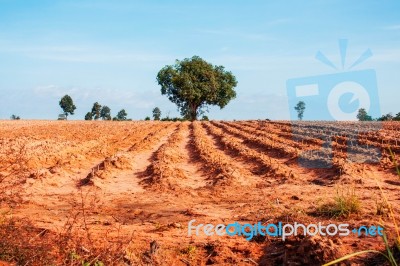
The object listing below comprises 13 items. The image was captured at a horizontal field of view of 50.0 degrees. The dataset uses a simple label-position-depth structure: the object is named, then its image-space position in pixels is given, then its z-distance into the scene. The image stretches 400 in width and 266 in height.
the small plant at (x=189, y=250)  5.90
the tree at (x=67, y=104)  104.44
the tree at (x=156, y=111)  124.81
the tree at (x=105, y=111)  129.75
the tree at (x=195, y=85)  61.91
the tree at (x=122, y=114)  132.82
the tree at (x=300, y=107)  124.35
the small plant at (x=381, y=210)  6.95
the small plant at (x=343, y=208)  7.08
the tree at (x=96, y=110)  103.62
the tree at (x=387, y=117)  64.70
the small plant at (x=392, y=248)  4.56
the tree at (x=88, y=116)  104.06
